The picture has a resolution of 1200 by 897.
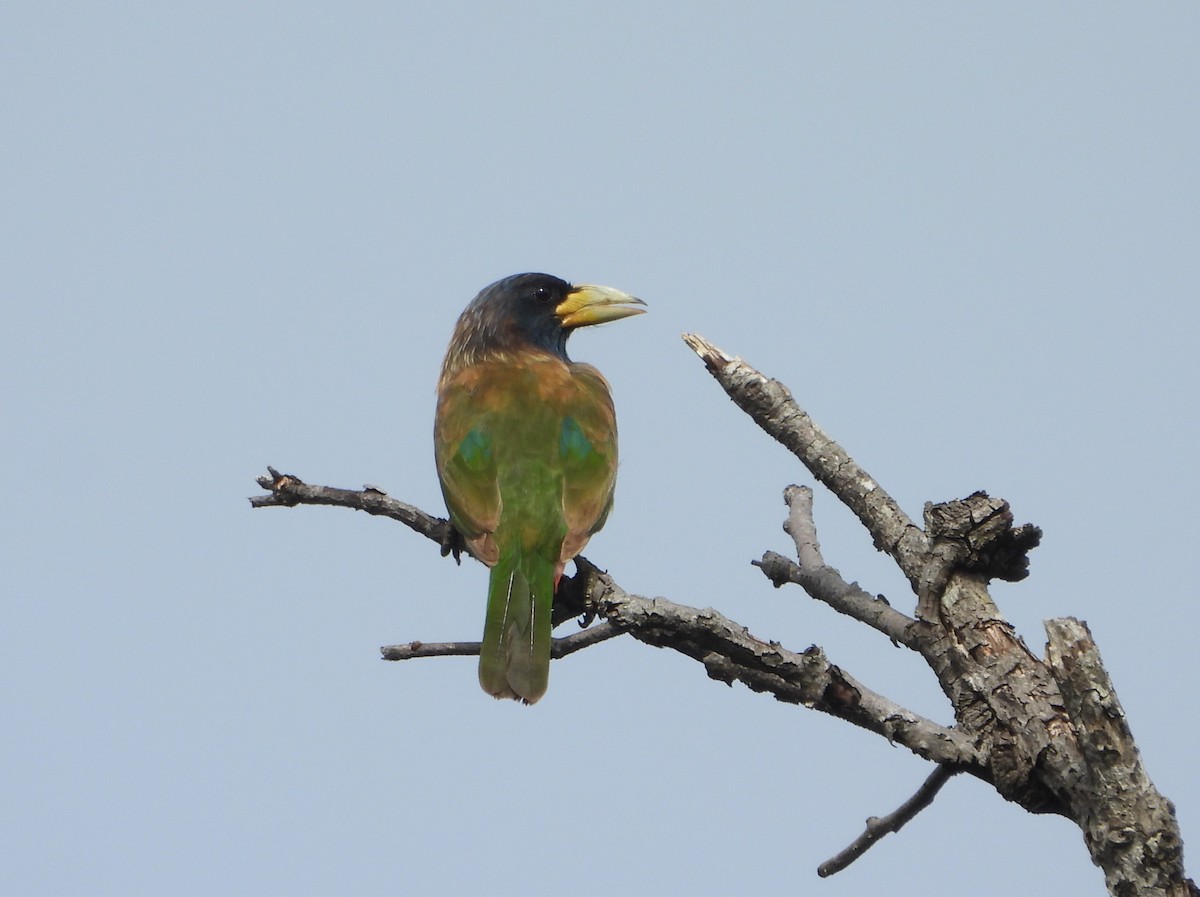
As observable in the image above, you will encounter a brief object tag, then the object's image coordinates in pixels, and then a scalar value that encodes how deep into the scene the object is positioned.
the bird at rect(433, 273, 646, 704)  9.91
